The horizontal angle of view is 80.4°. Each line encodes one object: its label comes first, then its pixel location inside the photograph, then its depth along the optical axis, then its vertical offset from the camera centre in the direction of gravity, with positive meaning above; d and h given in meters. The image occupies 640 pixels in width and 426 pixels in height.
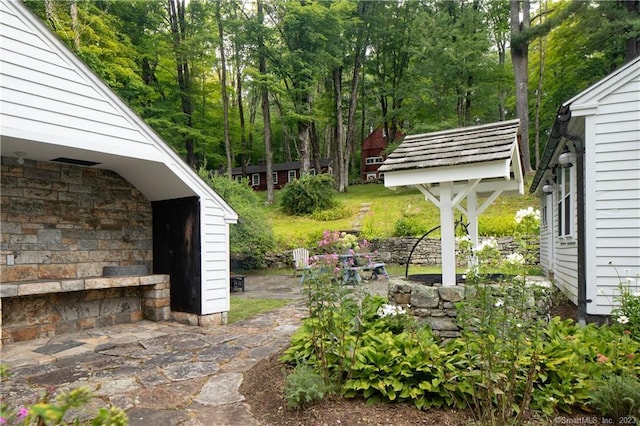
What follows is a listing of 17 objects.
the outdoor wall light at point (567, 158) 5.80 +0.81
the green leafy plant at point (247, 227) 12.05 -0.39
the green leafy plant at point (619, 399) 2.63 -1.35
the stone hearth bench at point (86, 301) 4.86 -1.29
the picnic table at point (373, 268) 10.98 -1.62
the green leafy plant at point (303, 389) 2.80 -1.32
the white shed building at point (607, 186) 4.75 +0.32
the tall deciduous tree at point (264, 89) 19.56 +6.67
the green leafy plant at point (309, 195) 17.36 +0.90
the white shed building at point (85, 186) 4.05 +0.47
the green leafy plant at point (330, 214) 16.56 +0.00
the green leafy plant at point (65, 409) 1.23 -0.68
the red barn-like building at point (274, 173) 29.00 +3.24
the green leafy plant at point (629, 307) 3.84 -1.05
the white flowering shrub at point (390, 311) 3.84 -1.01
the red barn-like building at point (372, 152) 28.09 +4.63
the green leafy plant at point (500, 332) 2.51 -0.82
